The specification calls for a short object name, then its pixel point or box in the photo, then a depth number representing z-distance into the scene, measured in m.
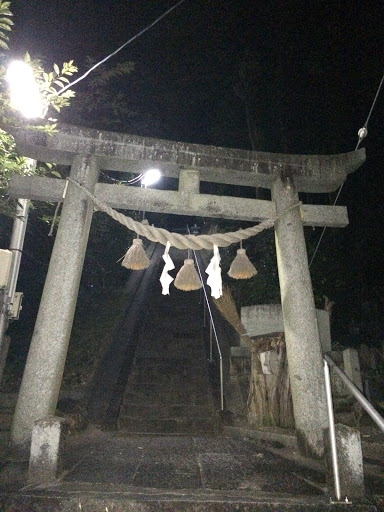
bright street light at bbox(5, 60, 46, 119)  4.11
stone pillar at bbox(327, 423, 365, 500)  2.97
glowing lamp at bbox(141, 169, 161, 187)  5.76
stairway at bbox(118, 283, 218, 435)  5.99
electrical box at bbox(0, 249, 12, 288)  4.11
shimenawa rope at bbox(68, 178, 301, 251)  4.58
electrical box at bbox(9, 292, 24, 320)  4.89
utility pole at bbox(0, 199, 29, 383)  4.71
